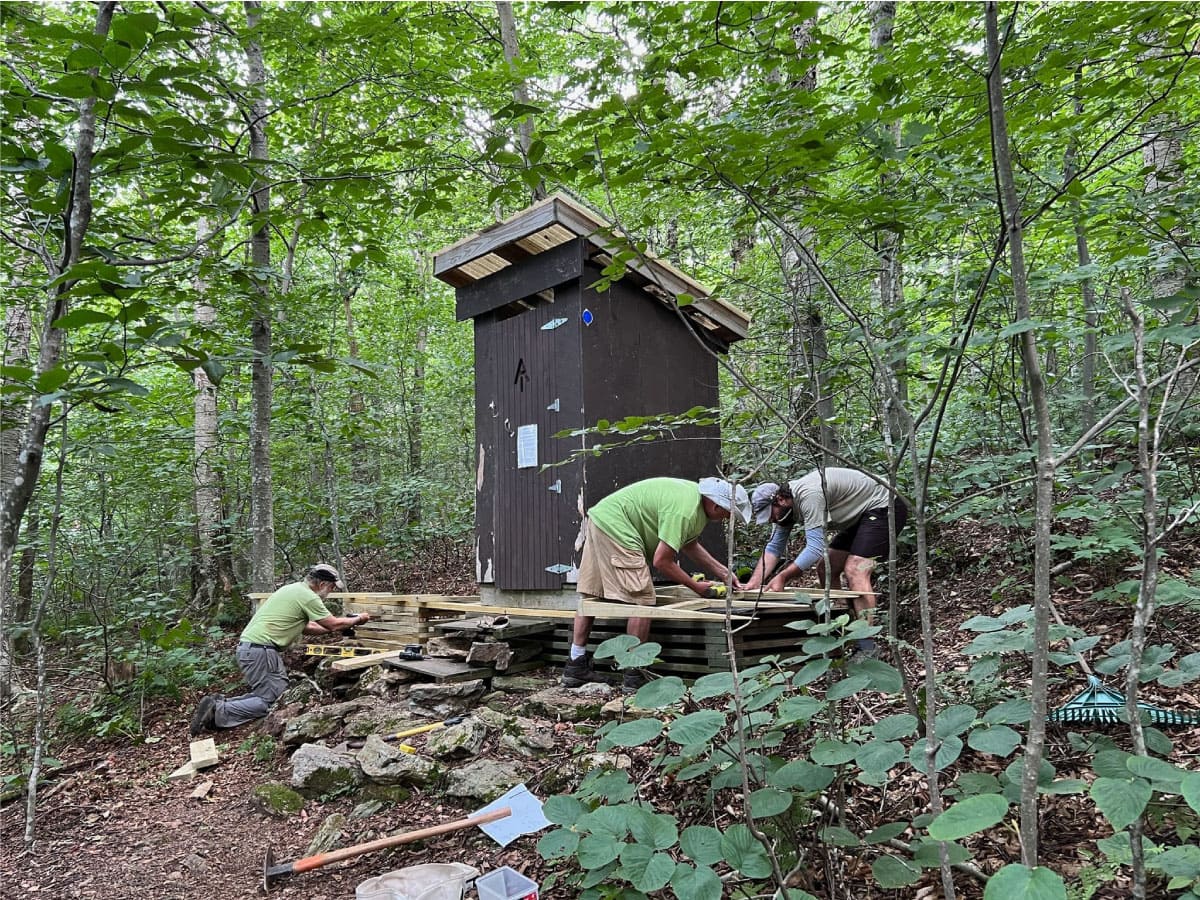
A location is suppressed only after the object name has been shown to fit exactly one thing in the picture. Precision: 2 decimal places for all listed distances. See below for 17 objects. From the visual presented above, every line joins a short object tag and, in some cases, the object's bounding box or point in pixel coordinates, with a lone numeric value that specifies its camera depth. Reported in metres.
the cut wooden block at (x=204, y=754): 5.42
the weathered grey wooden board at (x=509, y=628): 5.67
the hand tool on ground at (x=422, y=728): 4.68
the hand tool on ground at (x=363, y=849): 3.32
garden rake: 2.62
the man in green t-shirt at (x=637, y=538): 5.04
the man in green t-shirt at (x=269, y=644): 6.25
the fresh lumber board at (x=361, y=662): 6.05
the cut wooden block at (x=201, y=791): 4.90
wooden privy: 5.94
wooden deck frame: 4.69
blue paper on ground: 3.32
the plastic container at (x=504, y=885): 2.79
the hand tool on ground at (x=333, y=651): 6.84
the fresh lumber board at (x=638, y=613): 4.54
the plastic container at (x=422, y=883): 2.92
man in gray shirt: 5.10
